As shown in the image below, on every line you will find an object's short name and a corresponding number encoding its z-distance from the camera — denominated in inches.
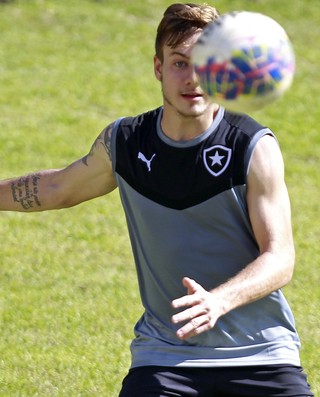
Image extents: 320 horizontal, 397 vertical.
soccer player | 397.4
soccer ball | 365.1
